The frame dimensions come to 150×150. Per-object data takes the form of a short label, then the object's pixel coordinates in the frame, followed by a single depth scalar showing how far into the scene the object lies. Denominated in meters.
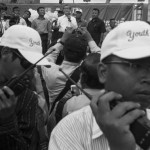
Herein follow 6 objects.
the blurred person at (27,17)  14.51
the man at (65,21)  12.79
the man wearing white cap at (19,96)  2.11
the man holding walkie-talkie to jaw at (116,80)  1.64
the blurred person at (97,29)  13.61
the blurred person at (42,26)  13.87
